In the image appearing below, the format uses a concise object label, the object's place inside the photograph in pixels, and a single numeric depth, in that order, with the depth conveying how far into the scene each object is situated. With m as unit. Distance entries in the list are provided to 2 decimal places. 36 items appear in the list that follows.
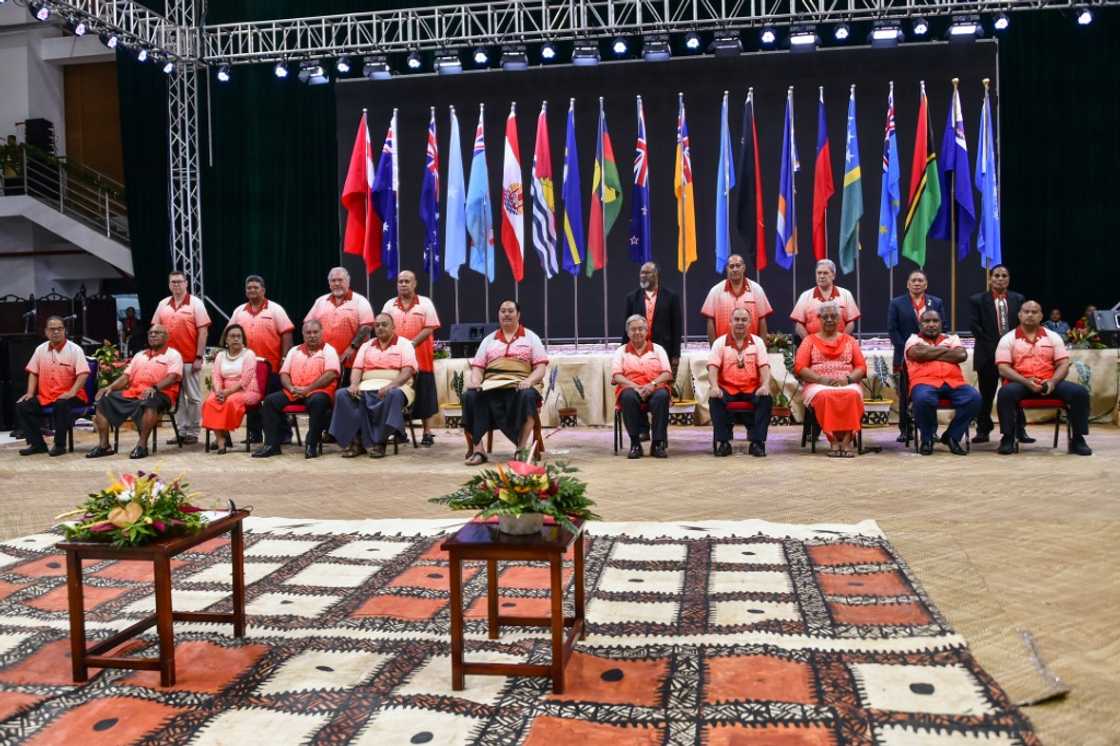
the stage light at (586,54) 10.89
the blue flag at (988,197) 10.24
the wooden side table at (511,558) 2.88
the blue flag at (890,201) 10.23
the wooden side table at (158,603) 3.00
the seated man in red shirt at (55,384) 8.88
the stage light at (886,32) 10.19
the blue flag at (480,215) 11.15
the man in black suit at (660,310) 8.50
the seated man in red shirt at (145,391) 8.65
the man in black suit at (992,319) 8.17
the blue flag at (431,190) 11.14
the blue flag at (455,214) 11.37
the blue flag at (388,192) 11.05
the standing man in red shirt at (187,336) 9.19
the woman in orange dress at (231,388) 8.50
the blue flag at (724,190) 10.72
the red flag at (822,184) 10.73
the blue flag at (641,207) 10.71
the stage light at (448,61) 11.04
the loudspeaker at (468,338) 10.36
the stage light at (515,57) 10.95
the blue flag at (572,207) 10.89
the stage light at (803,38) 10.34
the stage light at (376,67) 11.37
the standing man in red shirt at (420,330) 8.55
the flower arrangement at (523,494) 3.06
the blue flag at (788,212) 10.64
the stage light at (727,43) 10.55
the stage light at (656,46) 10.58
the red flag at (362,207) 11.12
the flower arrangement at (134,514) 3.06
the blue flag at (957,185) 9.96
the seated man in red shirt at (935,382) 7.67
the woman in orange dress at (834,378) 7.65
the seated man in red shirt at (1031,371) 7.56
